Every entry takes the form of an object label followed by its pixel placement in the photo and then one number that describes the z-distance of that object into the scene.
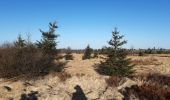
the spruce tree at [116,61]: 9.84
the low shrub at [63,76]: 7.29
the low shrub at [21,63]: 8.13
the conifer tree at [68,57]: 21.44
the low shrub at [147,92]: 5.24
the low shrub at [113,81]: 6.64
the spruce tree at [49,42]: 11.81
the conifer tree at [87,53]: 22.72
